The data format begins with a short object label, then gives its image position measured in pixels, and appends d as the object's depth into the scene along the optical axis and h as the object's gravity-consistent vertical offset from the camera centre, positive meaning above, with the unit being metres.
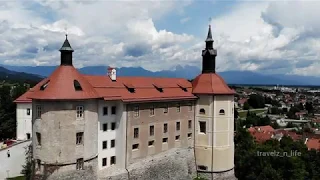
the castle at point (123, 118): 24.75 -3.28
